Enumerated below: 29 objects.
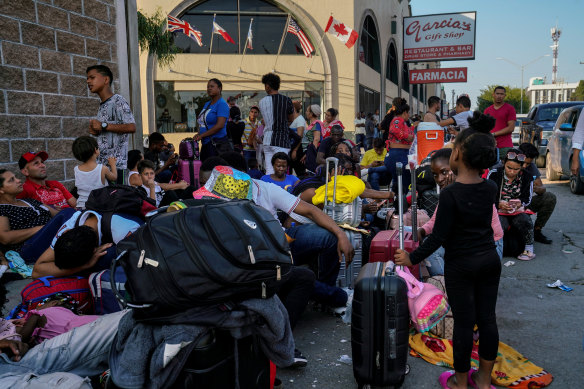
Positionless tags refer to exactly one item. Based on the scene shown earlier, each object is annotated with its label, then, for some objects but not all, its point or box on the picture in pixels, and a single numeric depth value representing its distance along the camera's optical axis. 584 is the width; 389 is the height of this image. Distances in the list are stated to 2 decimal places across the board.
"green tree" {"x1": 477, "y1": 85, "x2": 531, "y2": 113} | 91.69
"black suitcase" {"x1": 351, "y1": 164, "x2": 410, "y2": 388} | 2.96
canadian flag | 20.44
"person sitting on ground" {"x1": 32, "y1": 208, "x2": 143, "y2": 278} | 3.31
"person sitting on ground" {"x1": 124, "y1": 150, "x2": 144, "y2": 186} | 6.79
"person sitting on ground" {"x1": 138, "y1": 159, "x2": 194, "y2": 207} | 6.26
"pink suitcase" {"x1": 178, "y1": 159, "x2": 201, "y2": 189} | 6.89
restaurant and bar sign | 23.95
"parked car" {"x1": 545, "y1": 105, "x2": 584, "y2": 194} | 10.59
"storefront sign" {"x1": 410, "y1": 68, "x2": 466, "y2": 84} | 22.08
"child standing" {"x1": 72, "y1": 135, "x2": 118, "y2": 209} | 5.14
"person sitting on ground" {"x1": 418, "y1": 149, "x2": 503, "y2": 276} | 4.45
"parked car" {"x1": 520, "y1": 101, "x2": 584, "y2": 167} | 14.85
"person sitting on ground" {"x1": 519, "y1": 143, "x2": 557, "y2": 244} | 6.71
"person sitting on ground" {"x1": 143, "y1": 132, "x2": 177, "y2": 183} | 8.08
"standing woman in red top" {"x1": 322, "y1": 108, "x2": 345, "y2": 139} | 10.13
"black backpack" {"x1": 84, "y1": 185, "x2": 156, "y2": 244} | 3.55
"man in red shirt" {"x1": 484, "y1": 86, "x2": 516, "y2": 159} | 8.12
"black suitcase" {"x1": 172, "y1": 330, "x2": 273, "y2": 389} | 2.23
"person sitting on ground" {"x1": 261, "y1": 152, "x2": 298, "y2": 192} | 5.94
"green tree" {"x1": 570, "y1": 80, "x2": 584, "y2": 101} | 73.79
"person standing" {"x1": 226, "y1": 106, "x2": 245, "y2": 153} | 9.75
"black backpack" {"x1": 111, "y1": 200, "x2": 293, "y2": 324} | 2.14
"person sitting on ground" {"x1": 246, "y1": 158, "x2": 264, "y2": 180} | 9.05
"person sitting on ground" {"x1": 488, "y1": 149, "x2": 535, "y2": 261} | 6.11
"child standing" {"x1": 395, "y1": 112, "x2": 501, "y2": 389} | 2.92
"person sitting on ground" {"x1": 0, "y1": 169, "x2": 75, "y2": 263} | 4.79
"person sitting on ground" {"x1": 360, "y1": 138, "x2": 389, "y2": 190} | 9.10
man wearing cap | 5.25
